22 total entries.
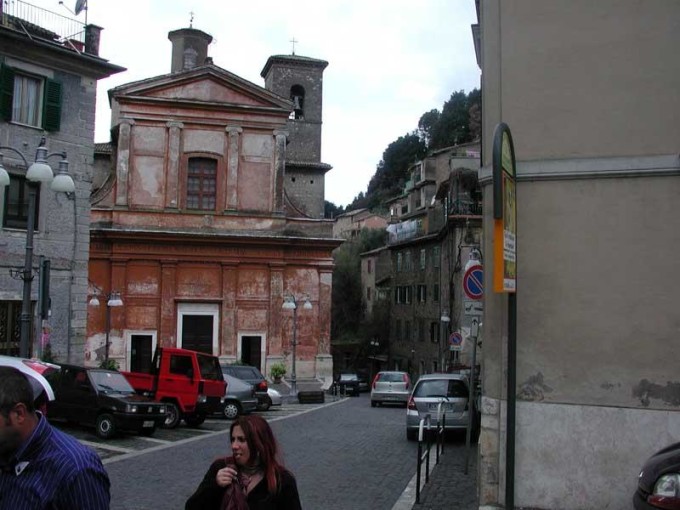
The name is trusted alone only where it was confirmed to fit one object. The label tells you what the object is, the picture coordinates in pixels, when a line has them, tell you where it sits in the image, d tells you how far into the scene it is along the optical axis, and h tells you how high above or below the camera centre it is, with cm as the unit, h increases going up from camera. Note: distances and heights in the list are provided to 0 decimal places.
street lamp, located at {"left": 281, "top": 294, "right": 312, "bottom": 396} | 3222 -31
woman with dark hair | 404 -86
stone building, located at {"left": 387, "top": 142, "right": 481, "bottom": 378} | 4419 +427
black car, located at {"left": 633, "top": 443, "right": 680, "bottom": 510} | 604 -128
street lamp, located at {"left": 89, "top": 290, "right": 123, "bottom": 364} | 3192 +21
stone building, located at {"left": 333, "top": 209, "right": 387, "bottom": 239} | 8481 +1096
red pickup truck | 1981 -181
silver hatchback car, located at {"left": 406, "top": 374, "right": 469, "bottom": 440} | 1662 -175
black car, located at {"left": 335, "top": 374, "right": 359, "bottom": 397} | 4122 -363
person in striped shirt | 308 -62
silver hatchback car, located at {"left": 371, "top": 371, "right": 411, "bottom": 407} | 2947 -274
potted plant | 3644 -260
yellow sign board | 798 +105
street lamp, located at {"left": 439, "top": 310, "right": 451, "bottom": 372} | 4666 -116
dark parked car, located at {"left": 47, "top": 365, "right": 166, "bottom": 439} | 1655 -197
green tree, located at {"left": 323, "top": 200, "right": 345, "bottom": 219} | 11394 +1664
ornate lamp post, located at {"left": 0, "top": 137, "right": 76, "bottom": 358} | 1233 +212
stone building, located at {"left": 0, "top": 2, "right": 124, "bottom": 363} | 2077 +436
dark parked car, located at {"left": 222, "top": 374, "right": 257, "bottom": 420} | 2277 -245
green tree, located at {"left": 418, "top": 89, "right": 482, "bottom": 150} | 8112 +2166
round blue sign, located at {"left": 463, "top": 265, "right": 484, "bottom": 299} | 1235 +62
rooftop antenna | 2369 +944
